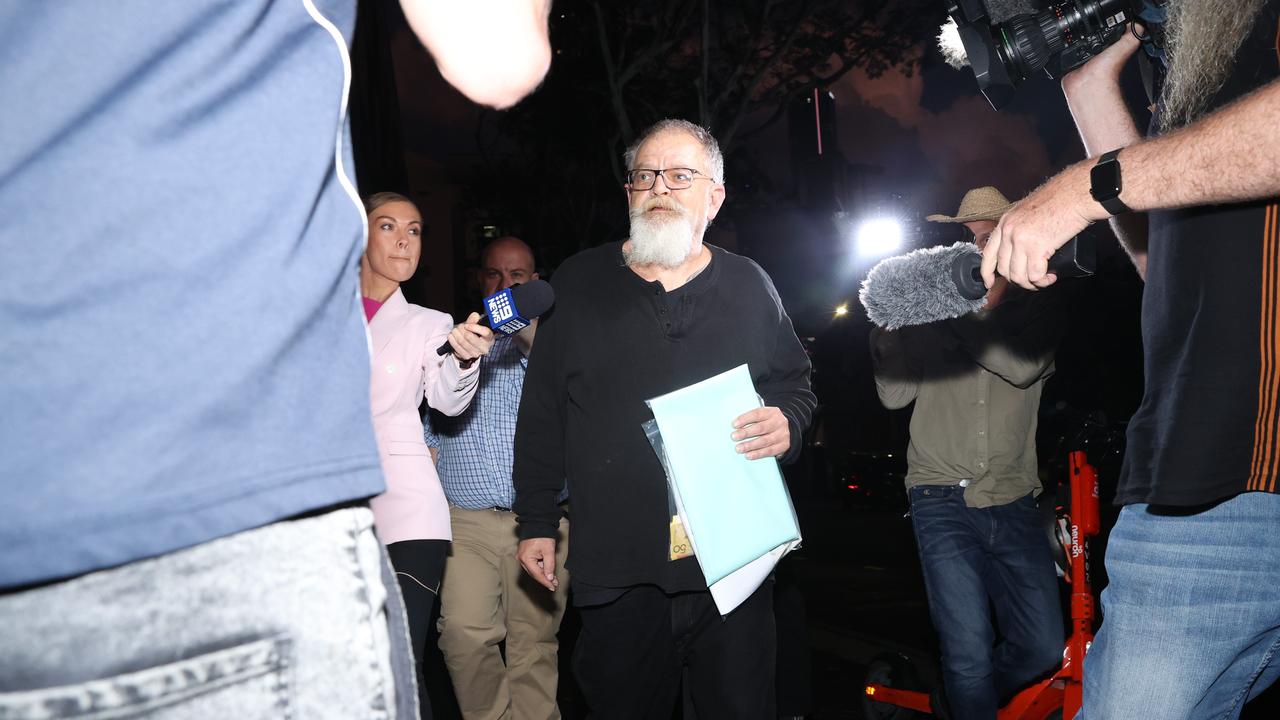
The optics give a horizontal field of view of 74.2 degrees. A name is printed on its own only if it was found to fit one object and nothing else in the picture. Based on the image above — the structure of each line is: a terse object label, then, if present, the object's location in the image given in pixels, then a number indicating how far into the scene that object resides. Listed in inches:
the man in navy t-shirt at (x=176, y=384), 32.9
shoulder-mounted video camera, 79.1
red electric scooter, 163.6
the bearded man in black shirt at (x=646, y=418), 121.6
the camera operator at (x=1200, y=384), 65.1
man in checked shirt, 177.8
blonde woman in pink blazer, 143.6
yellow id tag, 121.6
